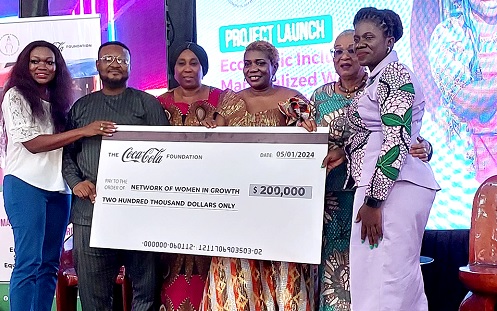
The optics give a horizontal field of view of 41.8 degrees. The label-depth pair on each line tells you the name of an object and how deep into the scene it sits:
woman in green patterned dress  3.19
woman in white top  3.38
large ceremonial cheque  2.96
